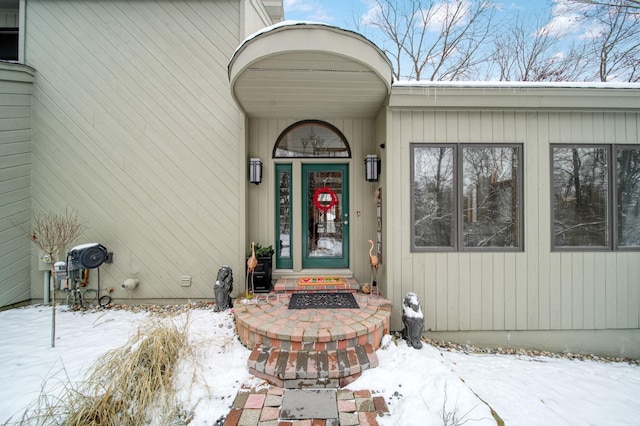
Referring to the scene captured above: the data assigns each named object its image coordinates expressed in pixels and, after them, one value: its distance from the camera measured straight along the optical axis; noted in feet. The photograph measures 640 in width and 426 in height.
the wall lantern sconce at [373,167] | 11.81
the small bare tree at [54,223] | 11.26
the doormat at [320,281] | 11.79
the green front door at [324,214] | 13.28
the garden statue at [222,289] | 10.86
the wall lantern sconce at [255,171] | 12.34
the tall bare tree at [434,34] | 26.03
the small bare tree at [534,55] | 23.44
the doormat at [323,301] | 9.76
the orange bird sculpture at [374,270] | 10.80
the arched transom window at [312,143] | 13.19
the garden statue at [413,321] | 9.21
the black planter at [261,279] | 11.44
